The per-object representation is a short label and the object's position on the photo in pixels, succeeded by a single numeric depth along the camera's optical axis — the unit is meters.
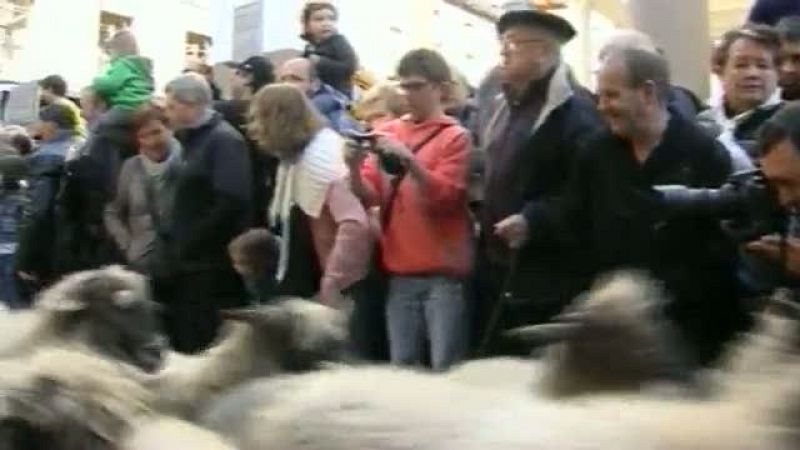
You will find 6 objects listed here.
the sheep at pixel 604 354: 2.71
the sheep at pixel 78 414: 2.41
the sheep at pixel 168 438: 2.45
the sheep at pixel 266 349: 3.36
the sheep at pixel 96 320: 3.55
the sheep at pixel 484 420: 2.06
